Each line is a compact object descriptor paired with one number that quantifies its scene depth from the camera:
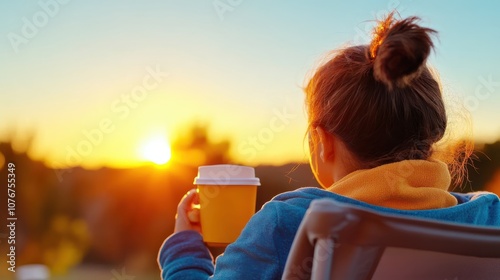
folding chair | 0.76
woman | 1.17
